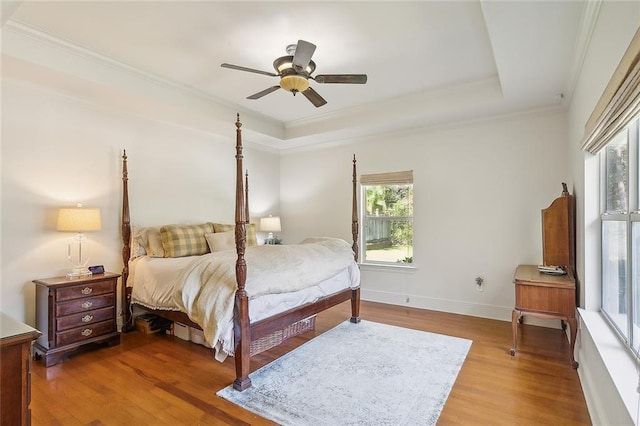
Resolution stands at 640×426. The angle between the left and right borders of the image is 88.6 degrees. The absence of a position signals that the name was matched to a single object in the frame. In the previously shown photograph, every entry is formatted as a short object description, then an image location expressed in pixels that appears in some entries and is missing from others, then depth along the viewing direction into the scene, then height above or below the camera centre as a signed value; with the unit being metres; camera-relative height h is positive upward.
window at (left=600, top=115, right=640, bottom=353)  1.77 -0.13
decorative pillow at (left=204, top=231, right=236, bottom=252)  4.25 -0.36
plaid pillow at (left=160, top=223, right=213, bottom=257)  3.92 -0.33
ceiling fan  2.64 +1.19
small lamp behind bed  5.70 -0.20
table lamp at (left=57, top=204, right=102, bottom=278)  3.21 -0.08
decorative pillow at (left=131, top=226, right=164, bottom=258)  3.93 -0.36
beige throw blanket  2.54 -0.59
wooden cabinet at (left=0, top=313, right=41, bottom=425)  1.29 -0.64
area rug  2.25 -1.37
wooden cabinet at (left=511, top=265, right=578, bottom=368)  2.84 -0.77
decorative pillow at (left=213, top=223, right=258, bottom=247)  4.69 -0.24
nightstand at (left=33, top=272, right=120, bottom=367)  3.01 -0.97
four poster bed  2.57 -0.64
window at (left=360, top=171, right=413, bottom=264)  5.07 -0.06
